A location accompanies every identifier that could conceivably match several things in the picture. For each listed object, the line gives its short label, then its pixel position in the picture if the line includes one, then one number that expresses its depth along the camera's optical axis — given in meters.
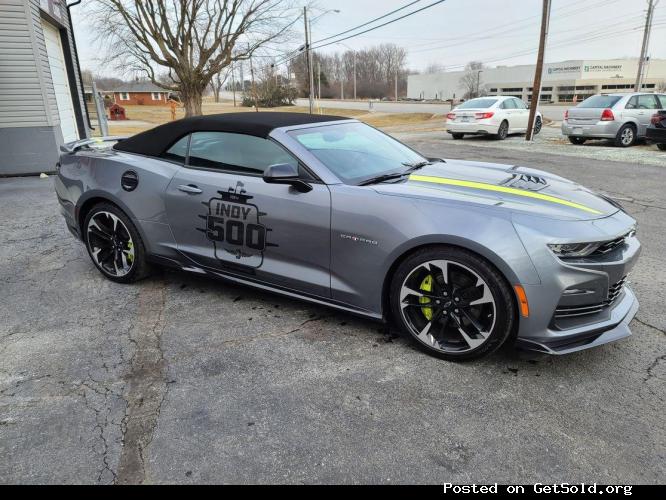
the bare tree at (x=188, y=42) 27.97
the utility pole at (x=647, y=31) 30.67
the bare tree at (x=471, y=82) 86.06
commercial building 74.88
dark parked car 12.66
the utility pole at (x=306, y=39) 35.73
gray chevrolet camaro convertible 2.63
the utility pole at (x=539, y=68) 15.83
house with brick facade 85.56
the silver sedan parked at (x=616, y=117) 13.75
